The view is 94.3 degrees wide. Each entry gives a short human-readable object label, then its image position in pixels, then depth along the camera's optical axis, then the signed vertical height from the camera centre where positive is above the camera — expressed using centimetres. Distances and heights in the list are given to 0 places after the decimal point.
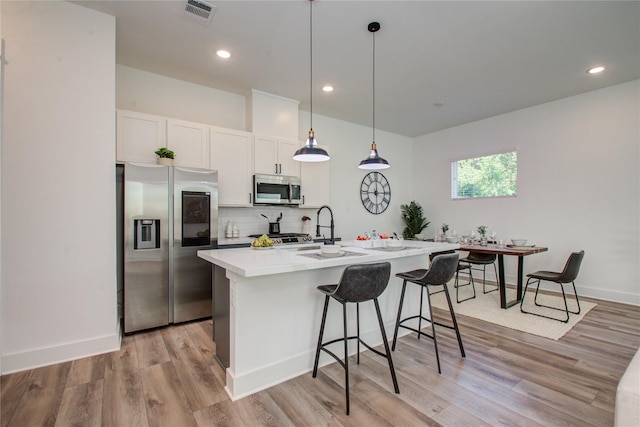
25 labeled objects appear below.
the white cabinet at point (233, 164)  385 +65
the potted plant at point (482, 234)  456 -33
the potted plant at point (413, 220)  629 -15
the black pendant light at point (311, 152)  276 +57
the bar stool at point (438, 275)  236 -52
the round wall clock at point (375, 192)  603 +43
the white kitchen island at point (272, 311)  200 -74
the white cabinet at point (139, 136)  318 +86
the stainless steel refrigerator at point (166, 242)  297 -30
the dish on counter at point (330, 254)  222 -32
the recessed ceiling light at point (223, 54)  324 +177
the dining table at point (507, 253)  372 -51
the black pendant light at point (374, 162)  328 +57
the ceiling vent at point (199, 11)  251 +177
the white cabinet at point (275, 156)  418 +83
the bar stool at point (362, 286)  190 -48
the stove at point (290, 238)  405 -34
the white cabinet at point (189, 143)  353 +86
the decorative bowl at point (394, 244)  281 -30
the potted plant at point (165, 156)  323 +63
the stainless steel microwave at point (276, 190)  412 +34
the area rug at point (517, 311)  317 -124
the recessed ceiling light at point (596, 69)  362 +177
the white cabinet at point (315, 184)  467 +47
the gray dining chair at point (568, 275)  346 -73
